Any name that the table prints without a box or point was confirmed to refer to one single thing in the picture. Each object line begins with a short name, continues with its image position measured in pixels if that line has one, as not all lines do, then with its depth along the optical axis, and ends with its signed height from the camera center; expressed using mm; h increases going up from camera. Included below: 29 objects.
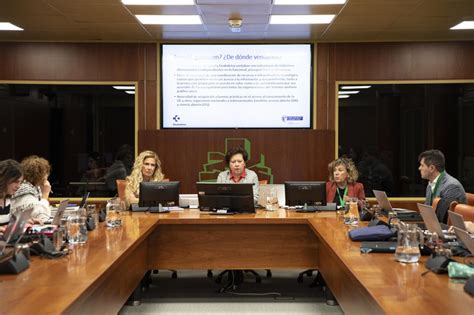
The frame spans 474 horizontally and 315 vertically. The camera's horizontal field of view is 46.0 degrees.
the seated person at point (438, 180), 5039 -402
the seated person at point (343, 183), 5879 -493
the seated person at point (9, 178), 3929 -279
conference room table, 2205 -706
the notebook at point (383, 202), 4660 -546
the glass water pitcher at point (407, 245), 2877 -562
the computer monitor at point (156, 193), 5312 -523
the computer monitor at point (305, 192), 5344 -521
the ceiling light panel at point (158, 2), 5410 +1331
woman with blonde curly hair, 5848 -376
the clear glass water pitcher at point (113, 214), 4285 -585
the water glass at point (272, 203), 5559 -650
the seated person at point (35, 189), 4512 -422
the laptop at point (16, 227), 2734 -442
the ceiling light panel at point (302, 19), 6059 +1318
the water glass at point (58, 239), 3104 -562
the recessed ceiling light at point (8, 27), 6402 +1313
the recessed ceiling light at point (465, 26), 6383 +1304
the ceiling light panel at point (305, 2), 5414 +1328
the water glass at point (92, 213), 4227 -568
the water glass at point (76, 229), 3391 -561
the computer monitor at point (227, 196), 5199 -553
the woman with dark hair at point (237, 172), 5941 -369
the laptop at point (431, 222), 3148 -486
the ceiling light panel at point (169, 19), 6043 +1321
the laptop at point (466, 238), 2478 -457
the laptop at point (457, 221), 2699 -413
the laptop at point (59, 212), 3561 -478
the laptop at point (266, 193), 5746 -575
